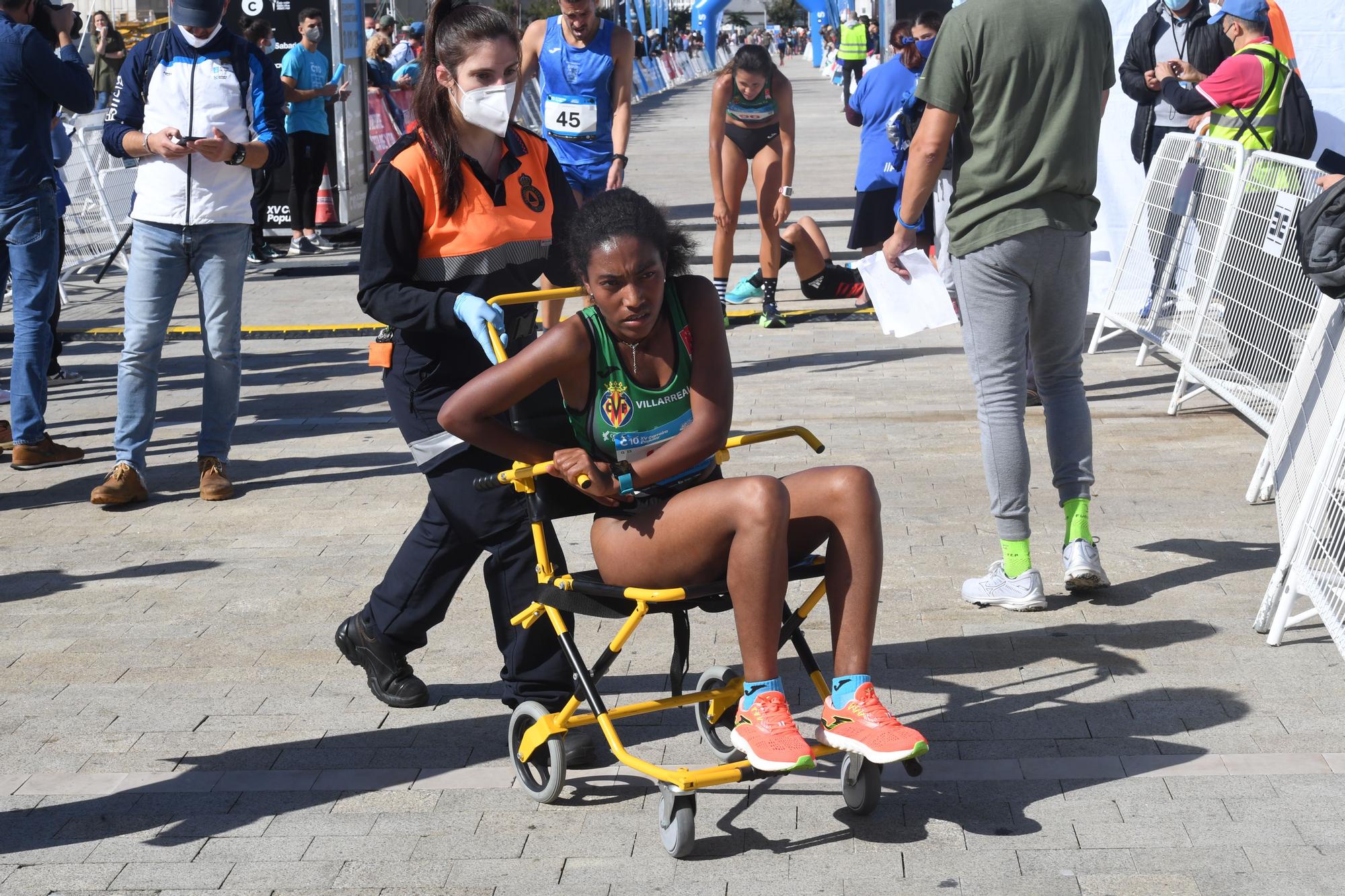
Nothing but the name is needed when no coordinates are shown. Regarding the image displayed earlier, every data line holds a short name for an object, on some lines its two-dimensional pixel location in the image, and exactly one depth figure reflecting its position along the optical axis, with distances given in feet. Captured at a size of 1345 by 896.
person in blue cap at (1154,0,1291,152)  26.55
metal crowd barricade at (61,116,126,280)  42.55
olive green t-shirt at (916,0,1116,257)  15.35
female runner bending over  31.58
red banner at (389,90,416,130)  57.47
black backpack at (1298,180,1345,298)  15.10
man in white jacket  20.33
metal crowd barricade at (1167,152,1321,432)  21.99
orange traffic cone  50.52
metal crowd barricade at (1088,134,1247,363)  25.68
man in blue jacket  22.16
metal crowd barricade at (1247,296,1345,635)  15.07
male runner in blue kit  27.61
